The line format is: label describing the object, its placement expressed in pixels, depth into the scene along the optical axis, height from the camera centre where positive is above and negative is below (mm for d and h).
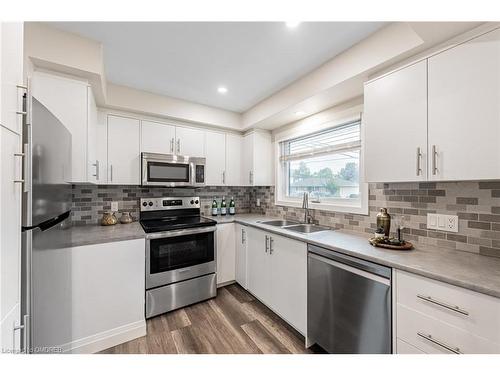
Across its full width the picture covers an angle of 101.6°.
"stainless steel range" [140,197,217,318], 2035 -784
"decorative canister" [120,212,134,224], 2385 -382
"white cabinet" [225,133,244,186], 3072 +417
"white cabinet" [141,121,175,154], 2439 +606
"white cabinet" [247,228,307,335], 1732 -850
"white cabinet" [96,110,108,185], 2174 +443
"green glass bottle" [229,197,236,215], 3250 -341
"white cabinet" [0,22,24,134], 581 +347
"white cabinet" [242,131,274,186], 2969 +412
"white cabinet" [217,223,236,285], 2627 -871
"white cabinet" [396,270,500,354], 864 -614
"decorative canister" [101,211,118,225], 2240 -364
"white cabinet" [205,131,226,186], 2898 +421
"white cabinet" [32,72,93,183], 1490 +619
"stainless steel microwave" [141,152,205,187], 2391 +203
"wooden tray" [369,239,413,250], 1354 -398
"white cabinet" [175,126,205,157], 2660 +606
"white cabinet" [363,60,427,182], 1264 +416
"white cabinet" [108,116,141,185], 2250 +403
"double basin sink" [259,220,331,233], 2264 -453
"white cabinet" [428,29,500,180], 1016 +414
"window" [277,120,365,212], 2082 +233
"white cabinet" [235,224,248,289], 2531 -870
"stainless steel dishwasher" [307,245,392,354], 1199 -777
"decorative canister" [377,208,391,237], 1539 -257
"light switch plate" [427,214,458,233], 1369 -241
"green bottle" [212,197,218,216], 3100 -328
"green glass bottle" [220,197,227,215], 3165 -334
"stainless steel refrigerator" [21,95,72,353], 778 -56
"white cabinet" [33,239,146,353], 1222 -840
